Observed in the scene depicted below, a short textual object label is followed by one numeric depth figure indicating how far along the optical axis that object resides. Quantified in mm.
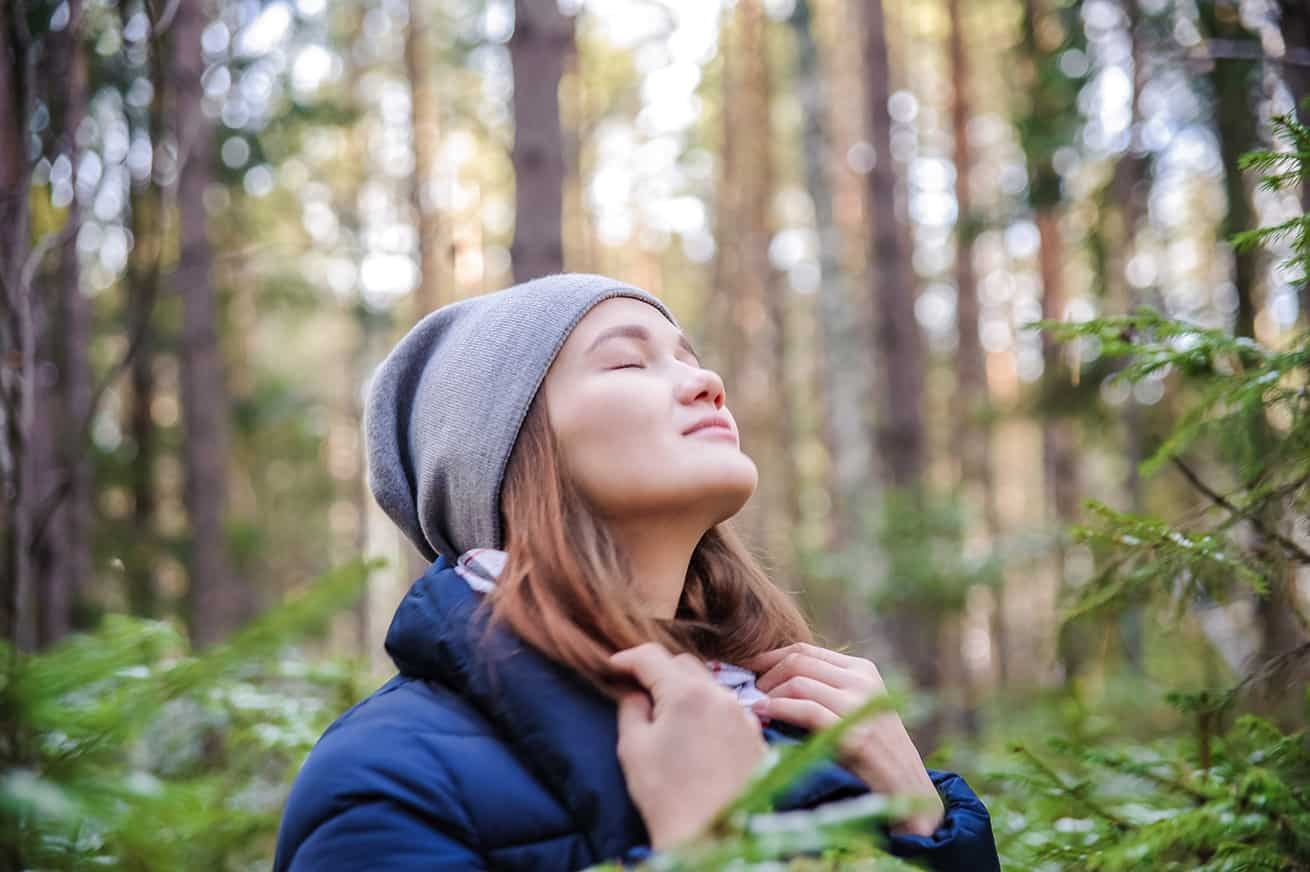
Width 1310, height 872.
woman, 1609
